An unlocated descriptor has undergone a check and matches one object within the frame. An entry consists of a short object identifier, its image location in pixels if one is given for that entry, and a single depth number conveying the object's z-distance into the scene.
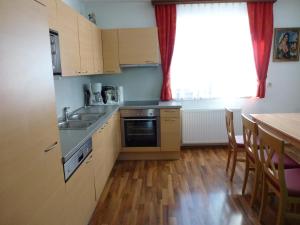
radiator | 4.22
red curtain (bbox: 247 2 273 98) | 3.99
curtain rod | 3.92
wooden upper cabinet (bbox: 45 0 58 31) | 2.00
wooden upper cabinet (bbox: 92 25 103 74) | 3.47
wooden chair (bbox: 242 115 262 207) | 2.37
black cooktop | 3.91
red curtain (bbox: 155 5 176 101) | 4.00
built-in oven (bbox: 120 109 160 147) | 3.73
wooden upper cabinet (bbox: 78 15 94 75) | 2.88
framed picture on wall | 4.14
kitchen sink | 2.52
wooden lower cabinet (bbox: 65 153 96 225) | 1.74
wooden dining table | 2.27
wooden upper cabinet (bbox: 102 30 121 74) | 3.86
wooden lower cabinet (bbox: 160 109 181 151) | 3.73
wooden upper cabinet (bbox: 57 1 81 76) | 2.26
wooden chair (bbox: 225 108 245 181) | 3.03
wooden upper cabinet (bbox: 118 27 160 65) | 3.82
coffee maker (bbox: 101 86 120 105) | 4.07
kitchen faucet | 2.92
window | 4.04
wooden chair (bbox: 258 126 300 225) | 1.86
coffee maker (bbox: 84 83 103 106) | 3.93
